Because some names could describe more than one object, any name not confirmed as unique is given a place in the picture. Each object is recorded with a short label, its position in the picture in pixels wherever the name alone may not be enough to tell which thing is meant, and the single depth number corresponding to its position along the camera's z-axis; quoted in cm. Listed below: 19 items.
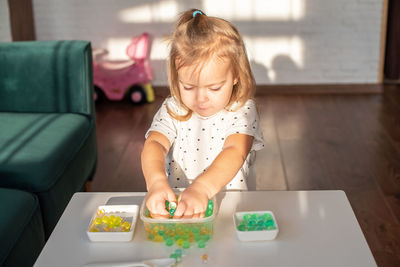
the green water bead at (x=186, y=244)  95
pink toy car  339
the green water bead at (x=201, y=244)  96
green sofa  183
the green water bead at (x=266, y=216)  102
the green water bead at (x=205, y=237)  98
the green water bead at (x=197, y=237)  97
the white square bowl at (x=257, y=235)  96
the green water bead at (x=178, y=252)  93
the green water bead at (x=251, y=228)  98
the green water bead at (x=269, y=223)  99
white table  92
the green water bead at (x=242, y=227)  98
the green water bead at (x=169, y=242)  96
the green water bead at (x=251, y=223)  100
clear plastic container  96
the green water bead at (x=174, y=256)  92
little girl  107
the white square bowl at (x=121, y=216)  98
